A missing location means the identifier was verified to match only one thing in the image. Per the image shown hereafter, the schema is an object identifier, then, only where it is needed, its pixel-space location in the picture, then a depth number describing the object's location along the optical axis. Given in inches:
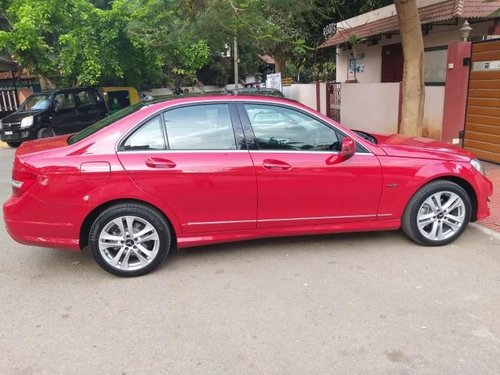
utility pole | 543.2
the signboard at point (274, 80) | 707.4
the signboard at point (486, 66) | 314.8
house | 328.5
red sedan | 160.4
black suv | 522.9
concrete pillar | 338.6
